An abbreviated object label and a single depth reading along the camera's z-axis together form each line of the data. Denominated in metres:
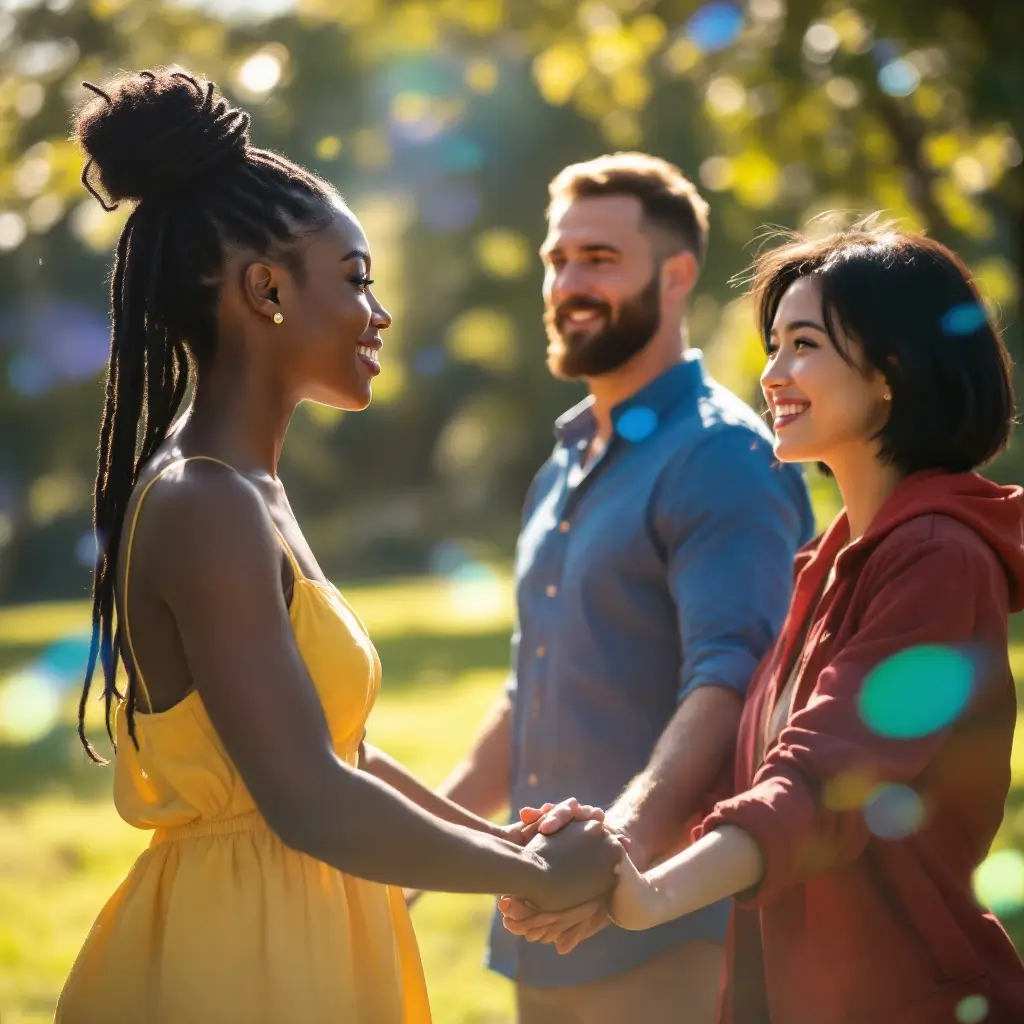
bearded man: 3.54
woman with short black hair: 2.65
